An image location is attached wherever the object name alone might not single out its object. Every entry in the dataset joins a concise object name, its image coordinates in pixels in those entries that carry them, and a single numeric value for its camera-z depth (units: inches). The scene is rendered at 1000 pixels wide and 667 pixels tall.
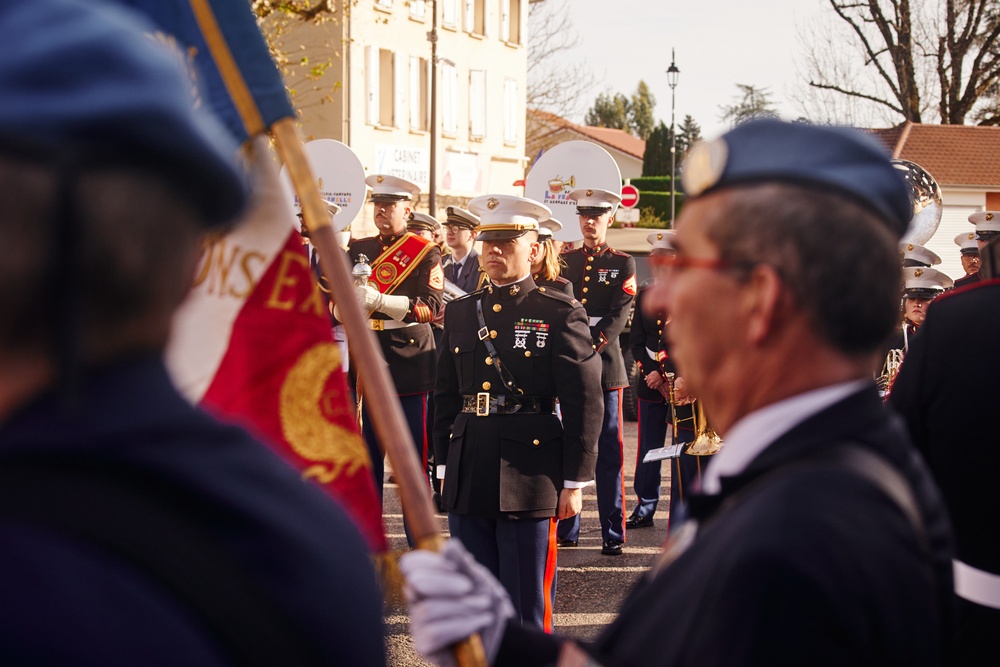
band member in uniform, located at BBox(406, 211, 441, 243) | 447.5
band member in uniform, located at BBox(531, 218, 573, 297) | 252.8
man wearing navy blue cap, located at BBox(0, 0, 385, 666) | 36.8
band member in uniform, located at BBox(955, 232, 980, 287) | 377.3
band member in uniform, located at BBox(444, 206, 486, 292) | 434.9
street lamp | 1704.0
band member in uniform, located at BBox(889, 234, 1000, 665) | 97.8
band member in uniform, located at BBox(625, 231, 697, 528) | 320.5
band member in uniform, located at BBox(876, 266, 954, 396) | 287.4
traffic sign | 932.6
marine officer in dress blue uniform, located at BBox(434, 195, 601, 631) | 192.5
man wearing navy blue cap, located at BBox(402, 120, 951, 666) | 52.2
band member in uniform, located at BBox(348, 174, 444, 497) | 297.4
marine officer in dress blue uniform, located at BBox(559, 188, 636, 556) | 291.3
